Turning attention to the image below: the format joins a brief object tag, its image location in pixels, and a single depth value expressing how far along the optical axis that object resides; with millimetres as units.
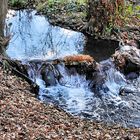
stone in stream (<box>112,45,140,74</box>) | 11834
